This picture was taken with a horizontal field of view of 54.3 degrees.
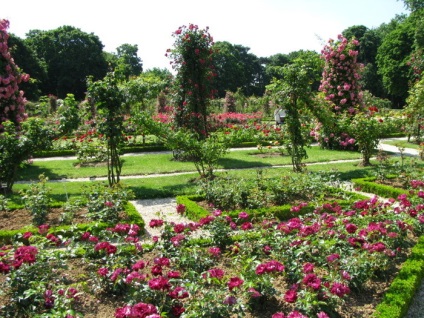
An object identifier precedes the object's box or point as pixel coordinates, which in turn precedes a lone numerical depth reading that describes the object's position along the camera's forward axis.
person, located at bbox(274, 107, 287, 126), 23.95
